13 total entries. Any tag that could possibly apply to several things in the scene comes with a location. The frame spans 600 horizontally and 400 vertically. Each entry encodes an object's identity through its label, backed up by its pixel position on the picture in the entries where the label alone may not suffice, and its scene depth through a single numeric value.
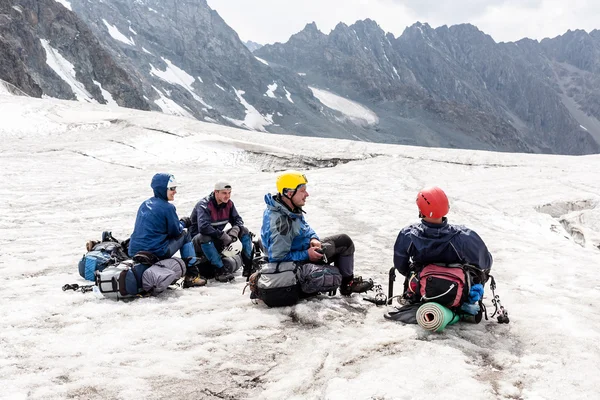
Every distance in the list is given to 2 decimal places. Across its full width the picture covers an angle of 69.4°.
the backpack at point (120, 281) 5.82
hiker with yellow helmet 5.52
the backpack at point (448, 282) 4.79
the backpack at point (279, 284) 5.47
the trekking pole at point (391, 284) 5.57
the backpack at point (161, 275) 6.05
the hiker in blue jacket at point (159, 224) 6.41
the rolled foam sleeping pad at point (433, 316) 4.56
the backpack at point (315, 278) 5.52
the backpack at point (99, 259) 6.66
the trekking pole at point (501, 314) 5.05
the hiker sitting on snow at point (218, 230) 7.38
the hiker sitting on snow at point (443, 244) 4.84
